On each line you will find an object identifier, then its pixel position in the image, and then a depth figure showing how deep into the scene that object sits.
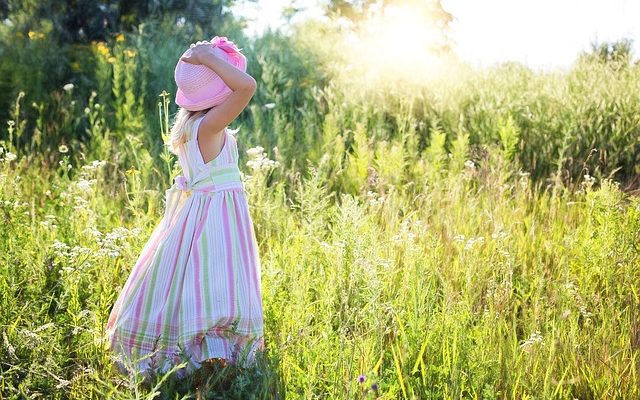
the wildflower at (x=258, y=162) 4.16
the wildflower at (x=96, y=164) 3.88
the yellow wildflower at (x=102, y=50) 8.66
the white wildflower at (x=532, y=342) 2.74
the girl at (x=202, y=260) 2.80
